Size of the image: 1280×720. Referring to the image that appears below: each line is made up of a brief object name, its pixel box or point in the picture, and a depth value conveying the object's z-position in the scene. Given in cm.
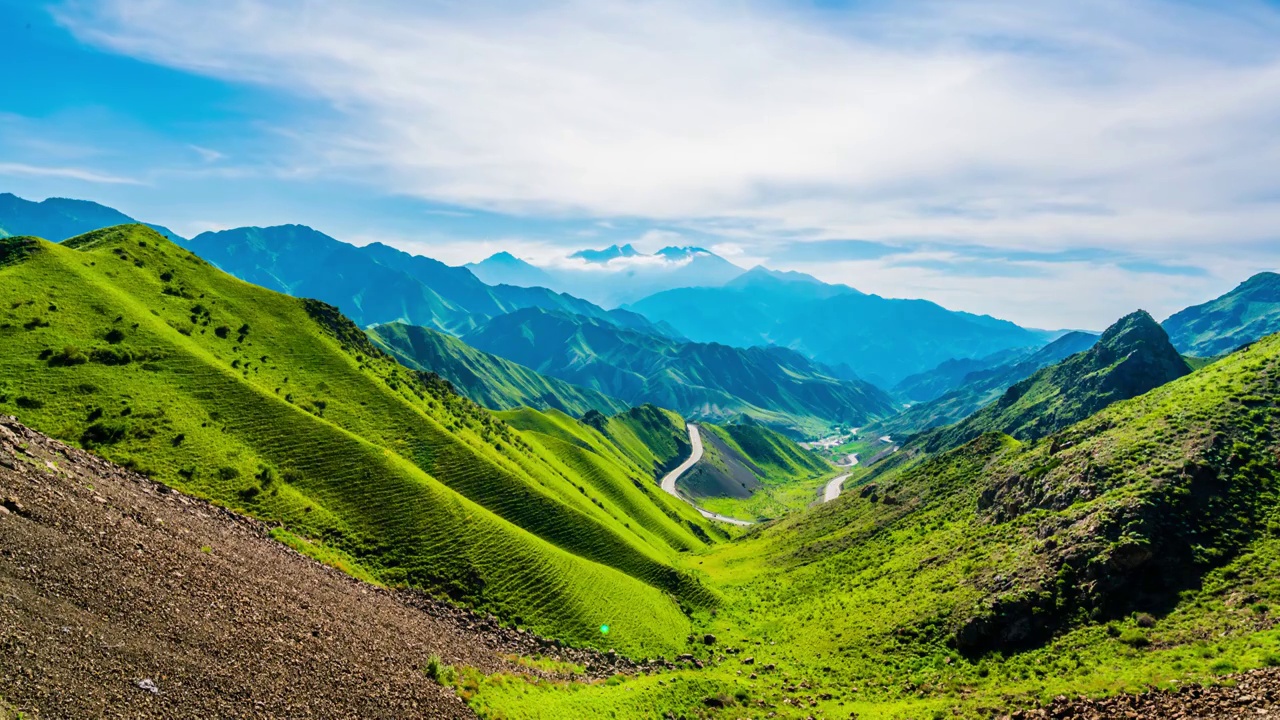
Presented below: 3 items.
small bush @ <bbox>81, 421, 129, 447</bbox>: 4406
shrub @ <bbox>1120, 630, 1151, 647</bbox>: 3698
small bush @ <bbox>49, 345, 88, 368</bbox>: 5188
